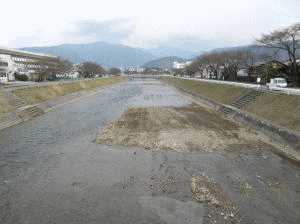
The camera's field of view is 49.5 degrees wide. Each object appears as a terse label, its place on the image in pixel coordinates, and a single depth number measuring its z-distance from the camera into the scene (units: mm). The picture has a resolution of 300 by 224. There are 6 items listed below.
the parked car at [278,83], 42781
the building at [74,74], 129812
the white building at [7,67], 90125
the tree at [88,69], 140125
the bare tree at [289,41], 50031
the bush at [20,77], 93688
